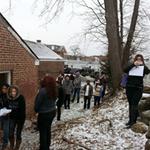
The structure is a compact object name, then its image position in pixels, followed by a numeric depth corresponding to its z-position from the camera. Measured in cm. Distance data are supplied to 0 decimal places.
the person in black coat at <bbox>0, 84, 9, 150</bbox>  392
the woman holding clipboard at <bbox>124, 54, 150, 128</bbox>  396
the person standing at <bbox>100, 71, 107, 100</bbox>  872
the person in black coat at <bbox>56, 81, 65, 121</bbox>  620
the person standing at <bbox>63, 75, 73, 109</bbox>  807
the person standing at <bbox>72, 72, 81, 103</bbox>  950
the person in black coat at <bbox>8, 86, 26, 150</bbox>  385
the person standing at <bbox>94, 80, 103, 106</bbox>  819
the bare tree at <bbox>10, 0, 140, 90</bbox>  624
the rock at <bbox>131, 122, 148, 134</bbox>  380
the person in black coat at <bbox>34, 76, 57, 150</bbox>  345
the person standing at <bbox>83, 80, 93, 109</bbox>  823
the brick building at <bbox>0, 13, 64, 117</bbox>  534
